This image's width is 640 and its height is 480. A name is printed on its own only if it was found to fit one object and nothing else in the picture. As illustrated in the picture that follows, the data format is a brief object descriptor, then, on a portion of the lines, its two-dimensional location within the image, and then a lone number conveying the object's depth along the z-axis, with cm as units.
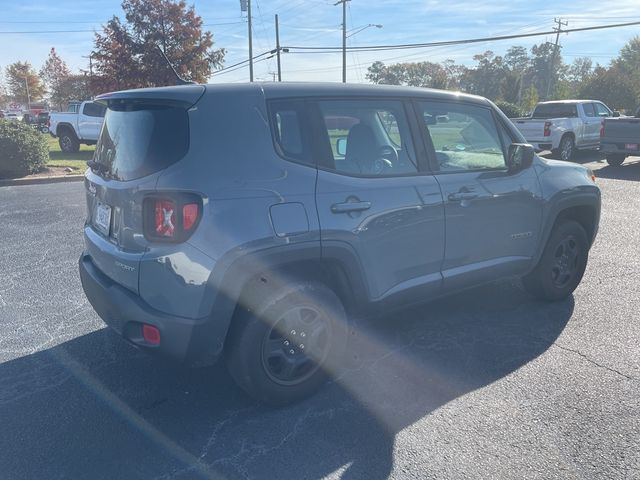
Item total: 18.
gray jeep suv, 280
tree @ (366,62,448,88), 7846
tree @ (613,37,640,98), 3766
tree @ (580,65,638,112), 3690
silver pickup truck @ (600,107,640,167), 1408
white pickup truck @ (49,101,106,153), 1800
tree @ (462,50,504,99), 9069
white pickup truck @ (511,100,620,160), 1570
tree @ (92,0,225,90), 2291
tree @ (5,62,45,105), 7838
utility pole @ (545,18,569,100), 5491
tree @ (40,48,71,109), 6594
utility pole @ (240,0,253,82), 2877
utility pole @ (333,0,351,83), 3447
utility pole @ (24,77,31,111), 7838
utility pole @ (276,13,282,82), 3275
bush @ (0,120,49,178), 1237
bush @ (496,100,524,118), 3112
